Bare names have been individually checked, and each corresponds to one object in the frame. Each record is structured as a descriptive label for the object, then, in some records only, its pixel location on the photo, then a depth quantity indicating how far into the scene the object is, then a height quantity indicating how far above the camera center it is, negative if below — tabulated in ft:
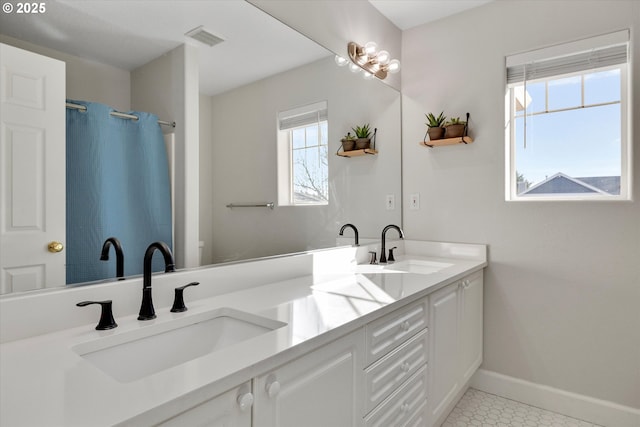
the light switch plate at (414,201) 8.80 +0.23
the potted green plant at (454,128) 7.84 +1.77
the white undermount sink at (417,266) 7.06 -1.13
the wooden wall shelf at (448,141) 7.82 +1.51
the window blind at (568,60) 6.61 +2.89
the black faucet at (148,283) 3.65 -0.72
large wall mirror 3.63 +1.59
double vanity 2.31 -1.11
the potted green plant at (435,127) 8.09 +1.84
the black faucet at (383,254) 7.57 -0.89
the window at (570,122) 6.73 +1.74
